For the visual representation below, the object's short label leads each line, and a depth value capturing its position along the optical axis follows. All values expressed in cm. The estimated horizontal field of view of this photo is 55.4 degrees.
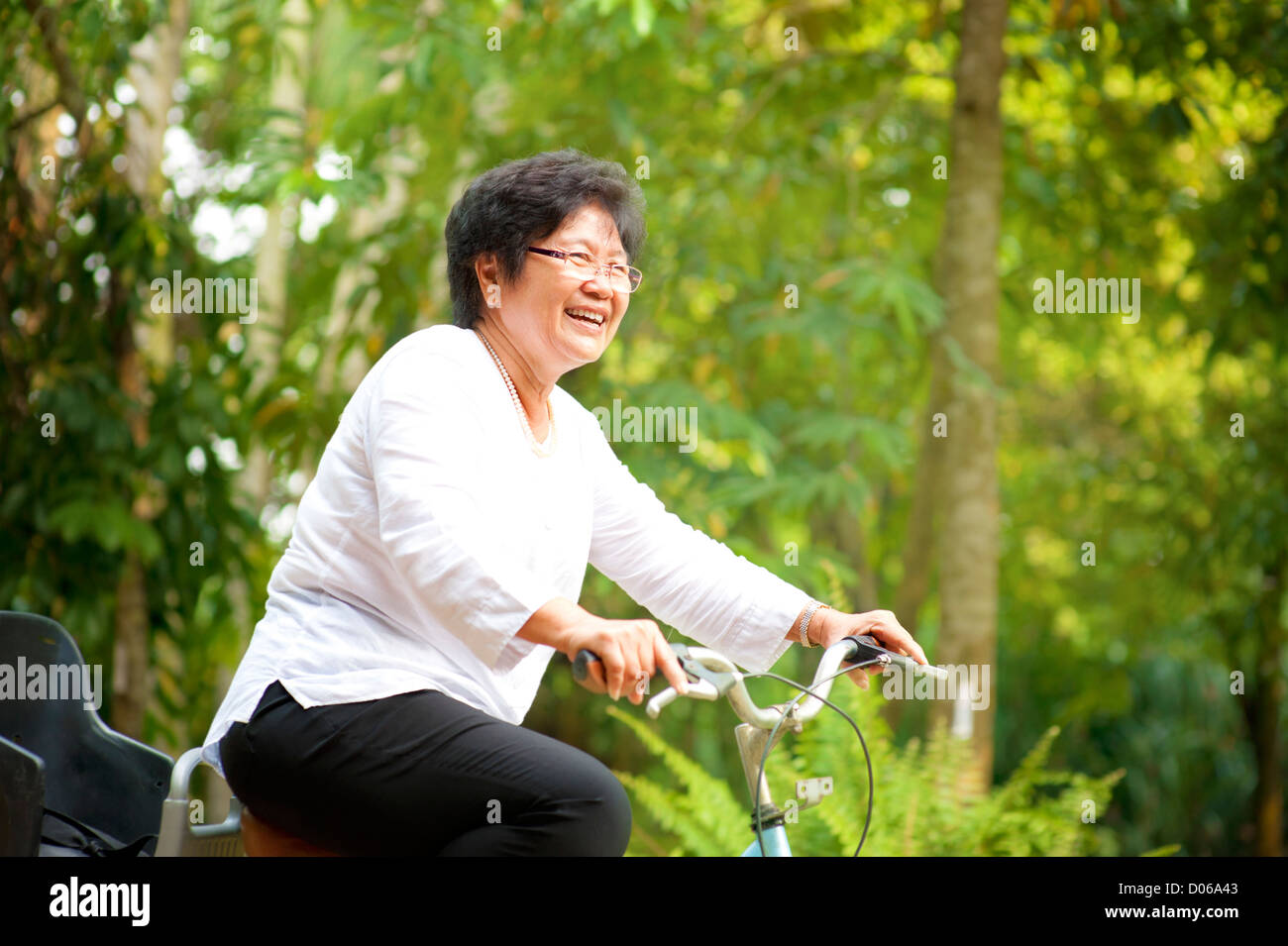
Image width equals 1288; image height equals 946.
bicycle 196
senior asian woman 176
